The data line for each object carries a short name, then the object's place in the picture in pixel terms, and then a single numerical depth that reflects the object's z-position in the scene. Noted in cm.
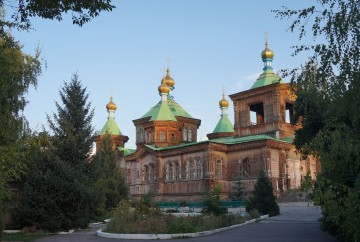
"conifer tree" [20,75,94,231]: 1986
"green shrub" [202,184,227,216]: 2162
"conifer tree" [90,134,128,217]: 3195
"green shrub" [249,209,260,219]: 2202
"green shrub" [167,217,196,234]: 1669
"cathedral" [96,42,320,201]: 3788
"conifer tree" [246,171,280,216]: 2389
